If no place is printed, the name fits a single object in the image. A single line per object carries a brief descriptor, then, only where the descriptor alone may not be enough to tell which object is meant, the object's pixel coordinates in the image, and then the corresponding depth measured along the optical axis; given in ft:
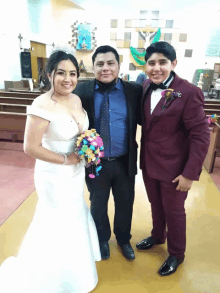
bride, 4.42
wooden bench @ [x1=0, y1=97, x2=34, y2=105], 17.06
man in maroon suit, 4.88
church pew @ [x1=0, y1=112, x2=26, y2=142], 13.85
